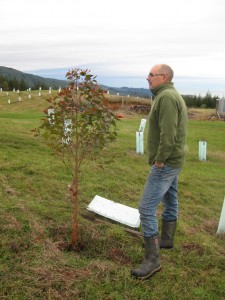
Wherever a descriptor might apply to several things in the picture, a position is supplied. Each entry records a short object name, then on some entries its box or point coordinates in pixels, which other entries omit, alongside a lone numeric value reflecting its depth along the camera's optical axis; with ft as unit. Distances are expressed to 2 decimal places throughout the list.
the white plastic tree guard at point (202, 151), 42.06
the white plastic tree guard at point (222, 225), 19.61
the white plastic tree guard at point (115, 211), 19.11
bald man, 13.25
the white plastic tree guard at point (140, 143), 41.04
